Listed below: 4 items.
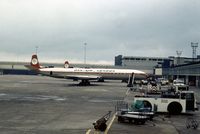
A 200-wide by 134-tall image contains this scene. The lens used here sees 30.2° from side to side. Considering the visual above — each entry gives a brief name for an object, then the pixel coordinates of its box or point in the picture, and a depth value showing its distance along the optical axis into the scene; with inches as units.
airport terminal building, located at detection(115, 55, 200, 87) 3747.8
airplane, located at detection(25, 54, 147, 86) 3415.6
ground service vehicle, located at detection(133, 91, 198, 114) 1170.6
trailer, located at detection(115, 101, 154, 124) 953.5
